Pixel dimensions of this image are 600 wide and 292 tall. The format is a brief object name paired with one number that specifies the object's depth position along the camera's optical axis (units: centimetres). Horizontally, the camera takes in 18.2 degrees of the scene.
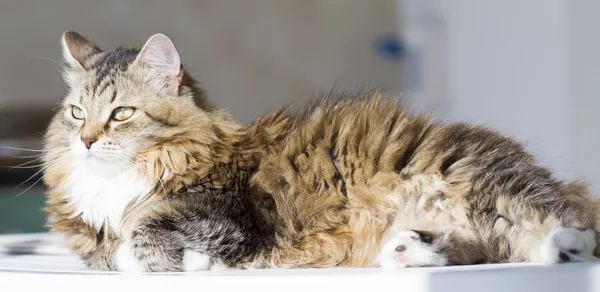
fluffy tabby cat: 159
